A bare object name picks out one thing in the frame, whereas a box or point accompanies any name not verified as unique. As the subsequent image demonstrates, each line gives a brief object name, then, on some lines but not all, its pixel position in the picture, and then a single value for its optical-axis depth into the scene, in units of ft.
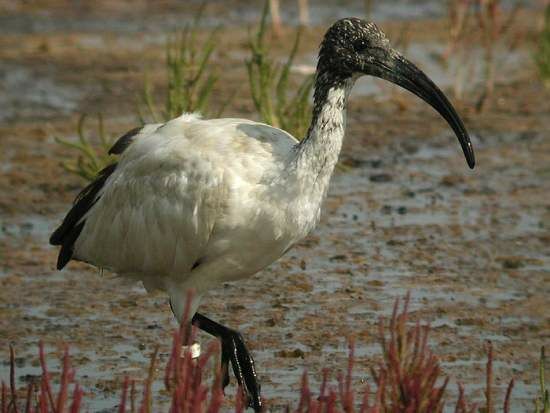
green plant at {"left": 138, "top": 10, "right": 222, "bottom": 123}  56.03
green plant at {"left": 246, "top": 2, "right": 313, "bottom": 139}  58.95
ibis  37.04
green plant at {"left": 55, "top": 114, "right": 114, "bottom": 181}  57.36
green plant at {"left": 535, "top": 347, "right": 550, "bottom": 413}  29.86
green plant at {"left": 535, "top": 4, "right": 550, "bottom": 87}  77.41
